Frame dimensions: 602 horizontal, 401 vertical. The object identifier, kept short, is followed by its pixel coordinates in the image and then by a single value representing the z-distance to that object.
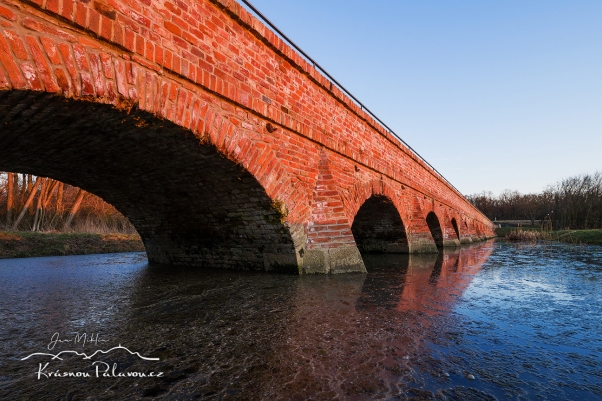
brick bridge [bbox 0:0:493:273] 2.36
